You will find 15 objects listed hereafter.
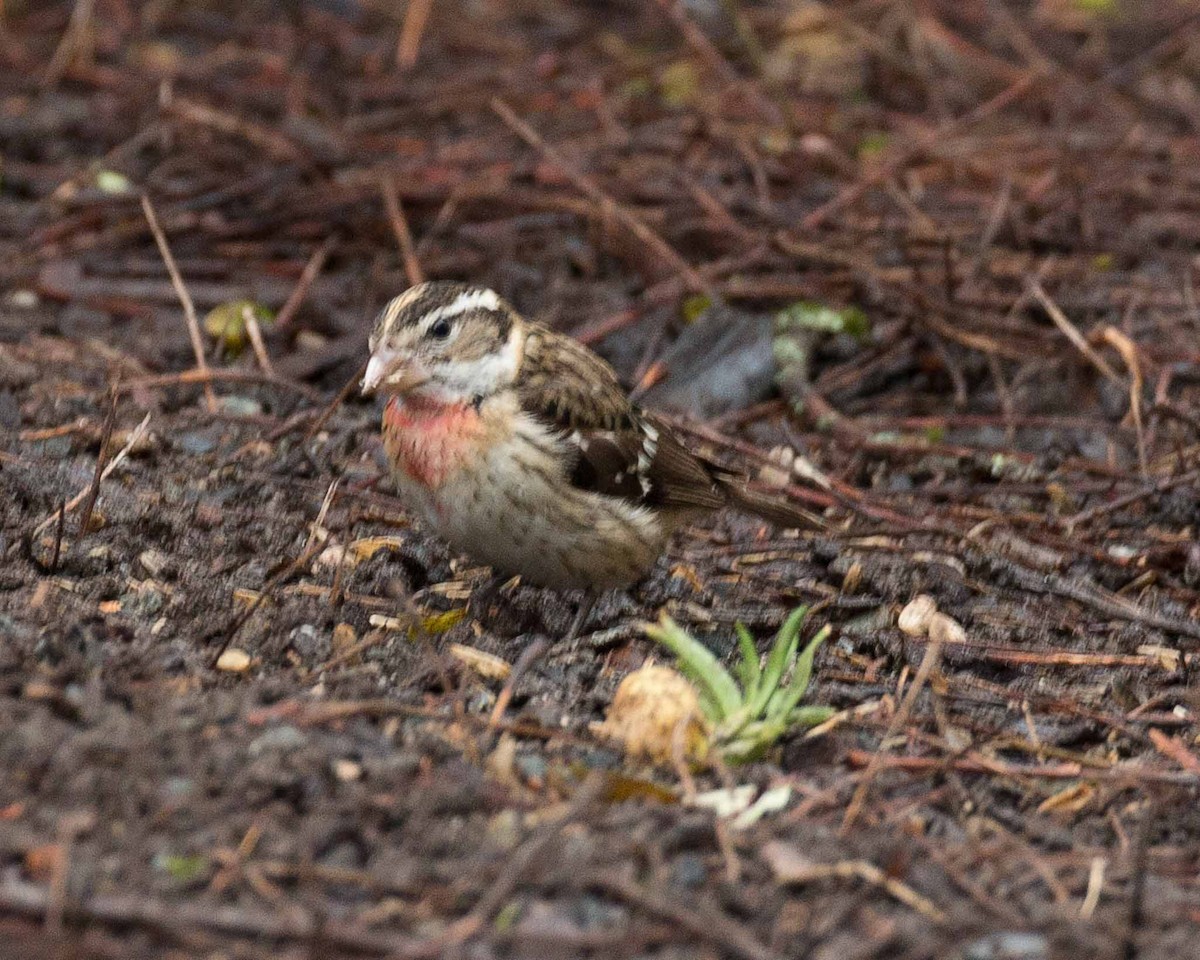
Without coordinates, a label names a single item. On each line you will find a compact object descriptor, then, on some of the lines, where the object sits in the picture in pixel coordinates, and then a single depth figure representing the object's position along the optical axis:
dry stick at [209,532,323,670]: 8.51
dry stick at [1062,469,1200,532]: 11.60
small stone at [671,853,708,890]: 6.81
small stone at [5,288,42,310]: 13.59
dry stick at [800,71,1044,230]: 15.45
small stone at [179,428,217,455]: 11.53
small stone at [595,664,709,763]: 7.93
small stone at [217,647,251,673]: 8.65
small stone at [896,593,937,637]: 10.14
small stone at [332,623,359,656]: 8.92
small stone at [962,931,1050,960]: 6.61
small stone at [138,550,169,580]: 9.70
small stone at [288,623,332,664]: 8.94
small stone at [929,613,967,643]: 9.90
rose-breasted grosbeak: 9.37
